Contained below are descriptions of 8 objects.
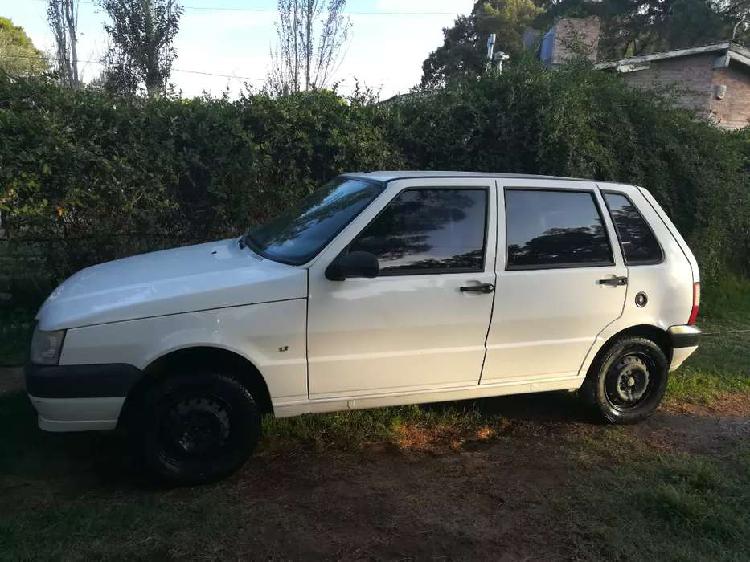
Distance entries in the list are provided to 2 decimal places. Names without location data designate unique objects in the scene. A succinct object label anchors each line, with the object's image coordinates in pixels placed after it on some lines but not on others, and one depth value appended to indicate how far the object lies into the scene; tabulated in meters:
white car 3.37
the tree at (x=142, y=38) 16.39
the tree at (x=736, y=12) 29.55
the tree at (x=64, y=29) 21.48
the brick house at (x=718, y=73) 18.66
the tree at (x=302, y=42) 17.58
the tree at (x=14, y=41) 25.64
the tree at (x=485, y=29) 36.16
